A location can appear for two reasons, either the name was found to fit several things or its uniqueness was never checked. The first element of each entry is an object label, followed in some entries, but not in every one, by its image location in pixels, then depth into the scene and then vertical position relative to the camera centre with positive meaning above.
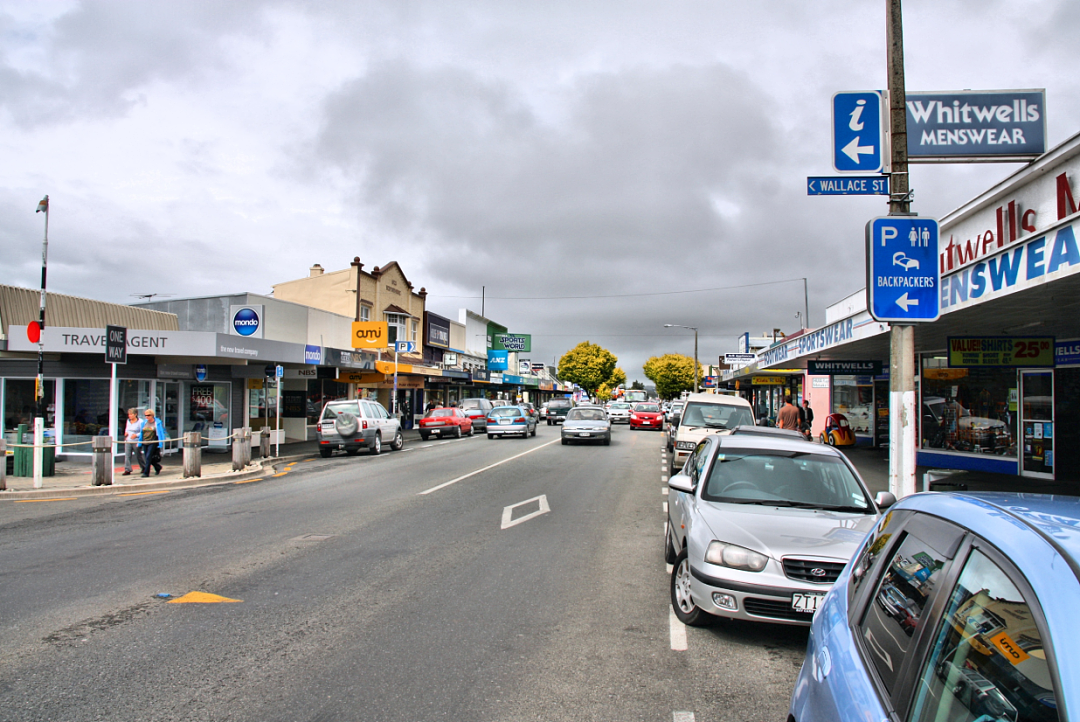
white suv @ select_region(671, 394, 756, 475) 16.48 -0.68
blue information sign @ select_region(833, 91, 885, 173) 6.75 +2.54
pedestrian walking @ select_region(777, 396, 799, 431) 20.36 -0.76
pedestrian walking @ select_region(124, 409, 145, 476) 16.48 -1.04
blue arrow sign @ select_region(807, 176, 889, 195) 6.64 +2.01
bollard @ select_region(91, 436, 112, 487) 14.66 -1.57
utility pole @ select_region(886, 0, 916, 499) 5.92 +0.43
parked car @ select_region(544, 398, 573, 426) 49.66 -1.38
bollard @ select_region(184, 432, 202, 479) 16.36 -1.61
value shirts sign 13.16 +0.78
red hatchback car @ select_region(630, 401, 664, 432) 40.94 -1.48
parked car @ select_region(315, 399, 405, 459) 22.25 -1.22
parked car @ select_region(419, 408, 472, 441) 31.67 -1.54
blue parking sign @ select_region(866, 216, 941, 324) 5.93 +1.08
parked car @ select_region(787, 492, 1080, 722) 1.56 -0.63
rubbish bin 16.59 -1.75
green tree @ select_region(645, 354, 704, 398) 119.19 +3.05
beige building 36.66 +5.35
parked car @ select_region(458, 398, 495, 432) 36.34 -1.06
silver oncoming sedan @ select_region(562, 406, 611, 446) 26.14 -1.39
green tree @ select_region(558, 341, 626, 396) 112.69 +4.10
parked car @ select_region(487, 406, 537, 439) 30.61 -1.39
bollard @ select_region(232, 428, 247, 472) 17.70 -1.63
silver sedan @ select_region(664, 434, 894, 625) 4.94 -1.08
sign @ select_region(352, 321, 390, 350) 32.66 +2.68
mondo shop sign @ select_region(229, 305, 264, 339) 26.62 +2.72
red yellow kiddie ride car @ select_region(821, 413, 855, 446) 24.36 -1.48
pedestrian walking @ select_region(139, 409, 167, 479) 16.53 -1.30
